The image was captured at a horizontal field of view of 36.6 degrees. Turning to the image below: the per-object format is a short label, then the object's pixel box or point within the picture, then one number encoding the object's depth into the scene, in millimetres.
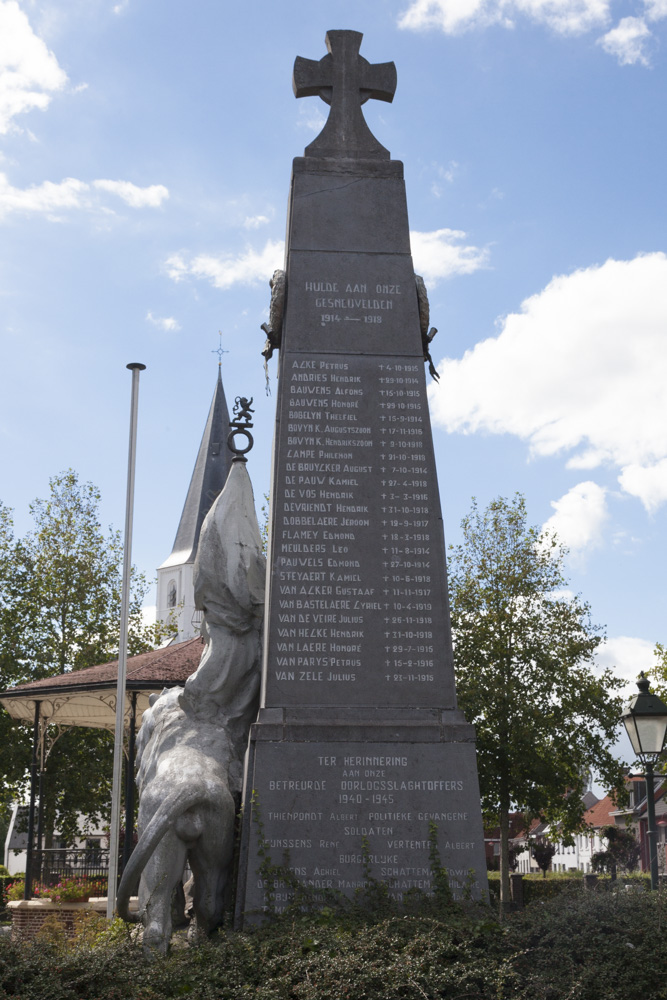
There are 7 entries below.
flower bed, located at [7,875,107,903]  19484
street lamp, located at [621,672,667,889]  10625
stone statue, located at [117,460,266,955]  7004
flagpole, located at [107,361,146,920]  16250
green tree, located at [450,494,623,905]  25172
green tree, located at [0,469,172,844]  28547
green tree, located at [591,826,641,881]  36844
